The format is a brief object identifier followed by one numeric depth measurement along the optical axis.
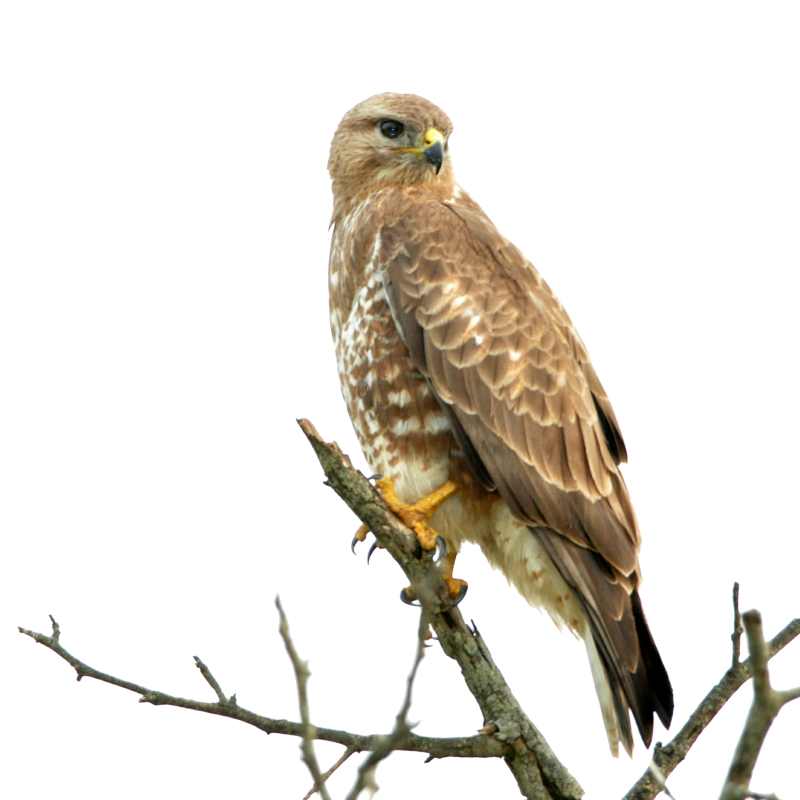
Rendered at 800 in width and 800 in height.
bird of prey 13.06
